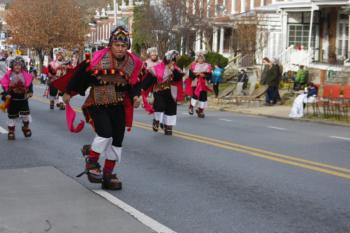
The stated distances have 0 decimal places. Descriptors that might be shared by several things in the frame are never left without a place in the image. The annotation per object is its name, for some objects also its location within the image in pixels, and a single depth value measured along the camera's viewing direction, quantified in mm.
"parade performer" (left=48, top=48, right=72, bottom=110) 22211
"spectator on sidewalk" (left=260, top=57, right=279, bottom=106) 25938
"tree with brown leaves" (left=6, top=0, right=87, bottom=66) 66125
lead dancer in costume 8215
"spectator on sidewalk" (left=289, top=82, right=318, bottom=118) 21312
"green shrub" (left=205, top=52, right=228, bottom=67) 39372
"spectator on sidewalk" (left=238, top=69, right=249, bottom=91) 30906
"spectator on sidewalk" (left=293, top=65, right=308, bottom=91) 29875
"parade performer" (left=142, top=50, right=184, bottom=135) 14672
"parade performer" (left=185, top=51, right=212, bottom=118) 19156
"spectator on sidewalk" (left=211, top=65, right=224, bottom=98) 30953
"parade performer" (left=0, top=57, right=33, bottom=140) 13773
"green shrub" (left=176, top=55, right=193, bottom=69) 40844
